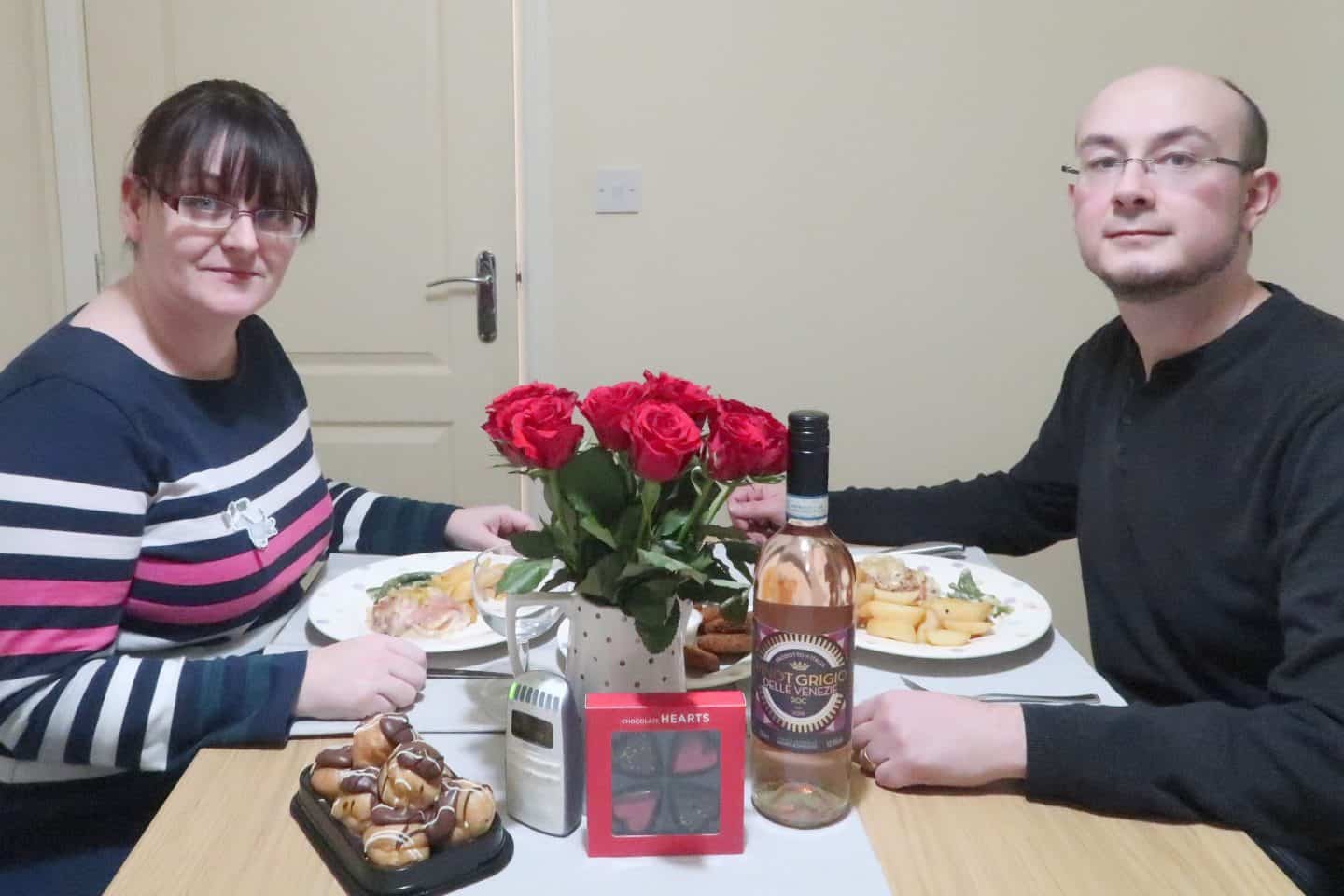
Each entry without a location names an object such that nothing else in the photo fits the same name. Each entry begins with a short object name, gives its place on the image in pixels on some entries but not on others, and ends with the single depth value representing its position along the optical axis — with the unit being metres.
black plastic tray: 0.79
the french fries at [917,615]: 1.20
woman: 1.00
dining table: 0.82
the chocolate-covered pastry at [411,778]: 0.83
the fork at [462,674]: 1.14
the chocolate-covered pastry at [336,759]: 0.89
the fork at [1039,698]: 1.06
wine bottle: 0.85
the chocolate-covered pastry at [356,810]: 0.83
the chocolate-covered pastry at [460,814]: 0.81
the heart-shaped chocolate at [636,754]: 0.84
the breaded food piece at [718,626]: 1.14
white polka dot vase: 0.90
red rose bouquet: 0.85
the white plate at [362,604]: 1.18
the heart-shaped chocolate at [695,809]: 0.85
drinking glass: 1.06
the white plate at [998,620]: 1.16
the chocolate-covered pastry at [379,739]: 0.88
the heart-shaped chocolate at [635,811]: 0.85
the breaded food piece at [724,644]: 1.12
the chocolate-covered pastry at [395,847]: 0.79
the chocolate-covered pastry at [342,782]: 0.85
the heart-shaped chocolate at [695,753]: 0.84
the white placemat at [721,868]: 0.82
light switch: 2.66
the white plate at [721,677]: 1.07
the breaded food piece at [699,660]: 1.08
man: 0.92
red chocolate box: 0.84
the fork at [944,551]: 1.48
